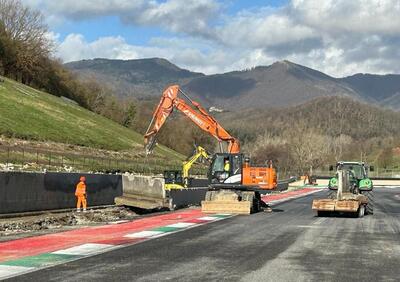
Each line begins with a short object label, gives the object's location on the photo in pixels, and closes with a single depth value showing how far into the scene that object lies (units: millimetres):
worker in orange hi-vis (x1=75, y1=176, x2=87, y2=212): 22844
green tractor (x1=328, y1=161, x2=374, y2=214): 28938
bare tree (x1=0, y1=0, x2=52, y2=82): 92500
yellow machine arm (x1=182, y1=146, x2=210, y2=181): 35375
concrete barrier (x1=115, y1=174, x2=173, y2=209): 28000
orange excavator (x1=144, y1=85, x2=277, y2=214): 27031
